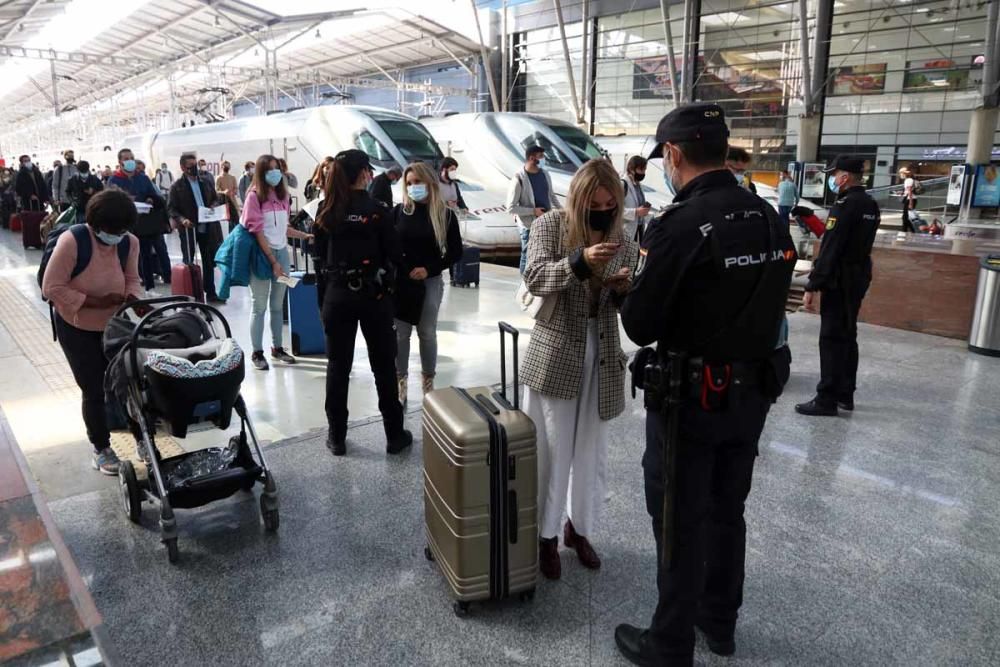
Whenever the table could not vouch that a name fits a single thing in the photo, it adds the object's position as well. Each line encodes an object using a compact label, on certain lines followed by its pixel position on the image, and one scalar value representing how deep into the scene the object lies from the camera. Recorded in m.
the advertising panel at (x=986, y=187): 17.89
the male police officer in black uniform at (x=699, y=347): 1.91
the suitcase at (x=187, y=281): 6.77
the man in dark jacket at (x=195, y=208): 7.58
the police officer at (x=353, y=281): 3.58
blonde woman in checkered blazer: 2.52
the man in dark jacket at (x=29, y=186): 13.03
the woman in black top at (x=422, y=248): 4.14
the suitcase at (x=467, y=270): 8.52
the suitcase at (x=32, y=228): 11.59
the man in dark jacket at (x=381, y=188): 5.42
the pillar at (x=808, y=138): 21.19
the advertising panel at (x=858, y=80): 21.97
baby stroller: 2.70
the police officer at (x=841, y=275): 4.35
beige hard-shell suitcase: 2.32
